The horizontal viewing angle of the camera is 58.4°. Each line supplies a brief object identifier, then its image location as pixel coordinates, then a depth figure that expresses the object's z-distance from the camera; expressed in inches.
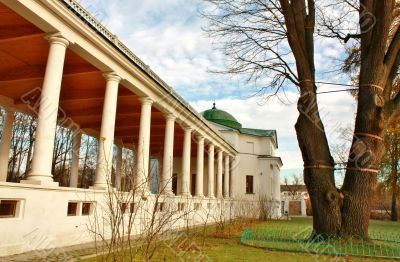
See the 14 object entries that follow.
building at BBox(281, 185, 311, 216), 1988.9
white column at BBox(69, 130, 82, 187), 862.9
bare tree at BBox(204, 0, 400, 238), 463.2
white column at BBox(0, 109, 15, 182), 669.3
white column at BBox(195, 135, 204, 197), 1000.2
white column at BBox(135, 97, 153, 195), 629.0
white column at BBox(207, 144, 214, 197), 1133.1
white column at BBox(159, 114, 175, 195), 769.6
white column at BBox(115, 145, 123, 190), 986.7
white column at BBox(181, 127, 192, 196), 862.2
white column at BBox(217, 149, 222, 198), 1237.3
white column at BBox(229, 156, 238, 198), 1508.4
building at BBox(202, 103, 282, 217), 1531.7
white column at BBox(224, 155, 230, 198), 1375.4
